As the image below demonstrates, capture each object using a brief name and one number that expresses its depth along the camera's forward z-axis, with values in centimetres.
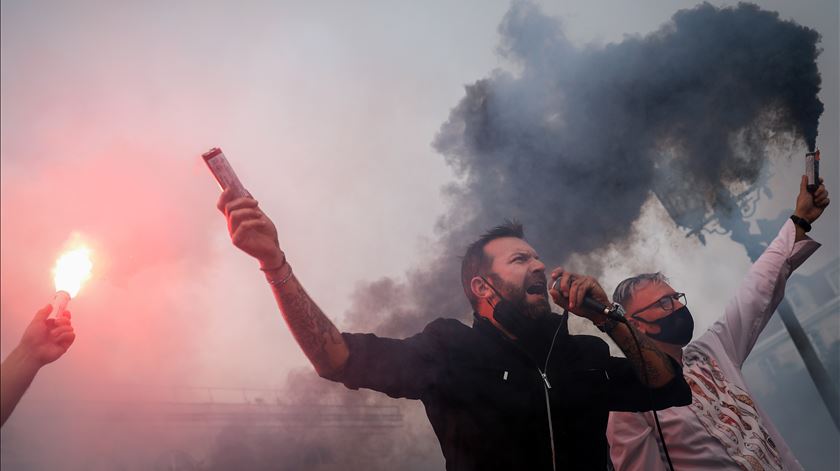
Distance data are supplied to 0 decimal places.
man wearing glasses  303
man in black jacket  212
